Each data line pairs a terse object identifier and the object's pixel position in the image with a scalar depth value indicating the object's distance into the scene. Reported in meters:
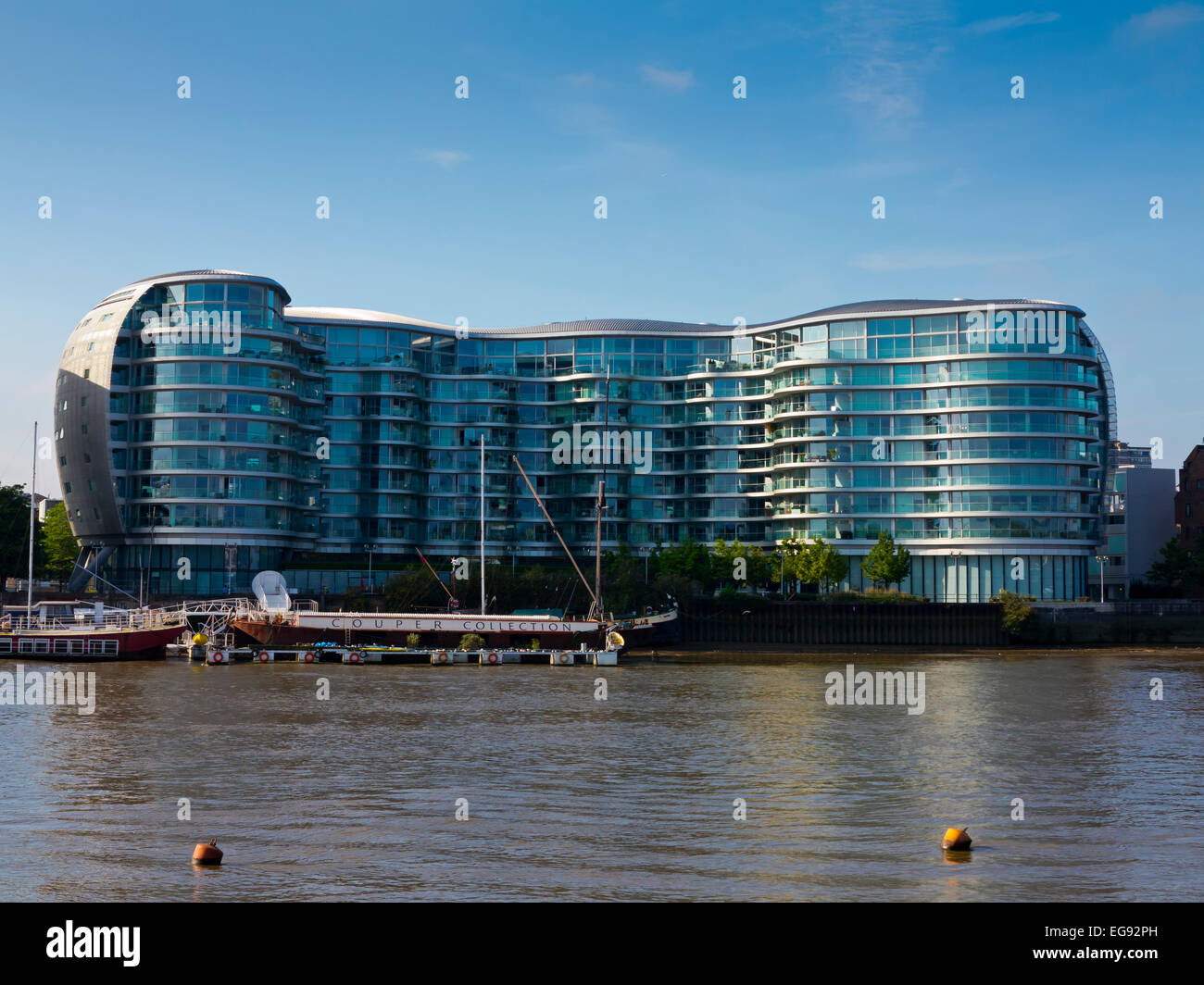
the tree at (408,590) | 115.19
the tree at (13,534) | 126.25
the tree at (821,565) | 121.56
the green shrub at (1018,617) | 111.81
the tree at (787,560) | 123.94
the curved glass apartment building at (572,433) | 123.00
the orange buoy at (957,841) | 26.06
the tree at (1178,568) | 127.69
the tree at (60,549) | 151.12
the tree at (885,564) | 120.38
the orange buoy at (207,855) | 24.30
